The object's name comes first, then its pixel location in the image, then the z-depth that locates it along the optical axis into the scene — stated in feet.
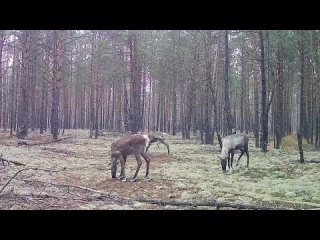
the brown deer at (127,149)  21.22
